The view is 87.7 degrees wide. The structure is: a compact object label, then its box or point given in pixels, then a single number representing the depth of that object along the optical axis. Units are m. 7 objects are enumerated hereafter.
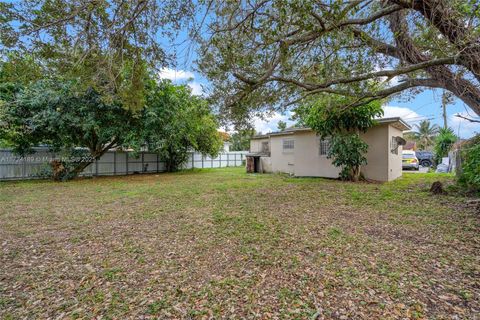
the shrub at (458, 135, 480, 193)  6.14
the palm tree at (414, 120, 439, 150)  31.55
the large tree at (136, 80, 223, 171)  11.70
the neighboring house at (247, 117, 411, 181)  9.73
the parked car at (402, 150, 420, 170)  16.41
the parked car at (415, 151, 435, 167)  19.33
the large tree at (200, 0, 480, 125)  4.02
